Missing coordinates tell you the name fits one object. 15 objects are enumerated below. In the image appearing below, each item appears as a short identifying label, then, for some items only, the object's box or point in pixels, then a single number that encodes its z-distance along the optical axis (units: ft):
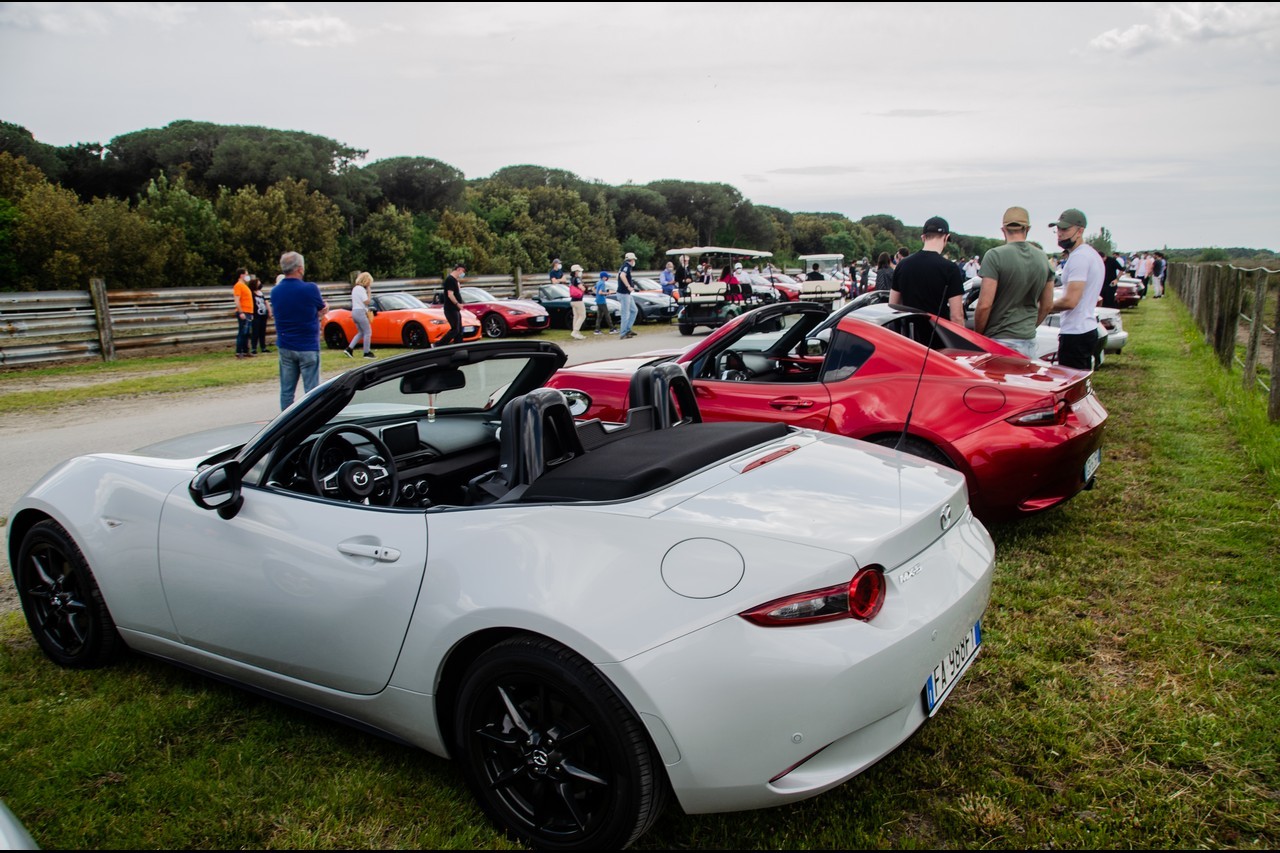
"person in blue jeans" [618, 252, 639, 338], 63.00
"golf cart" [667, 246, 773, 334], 64.49
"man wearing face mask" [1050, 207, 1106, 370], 21.70
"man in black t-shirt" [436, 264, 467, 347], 51.21
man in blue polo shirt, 29.27
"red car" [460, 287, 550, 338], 65.72
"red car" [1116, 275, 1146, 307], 83.56
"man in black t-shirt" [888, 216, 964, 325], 20.79
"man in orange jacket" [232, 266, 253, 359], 57.47
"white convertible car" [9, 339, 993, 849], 6.61
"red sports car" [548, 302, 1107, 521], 14.25
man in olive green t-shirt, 20.74
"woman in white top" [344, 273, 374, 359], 51.93
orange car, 59.57
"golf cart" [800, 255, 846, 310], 76.95
